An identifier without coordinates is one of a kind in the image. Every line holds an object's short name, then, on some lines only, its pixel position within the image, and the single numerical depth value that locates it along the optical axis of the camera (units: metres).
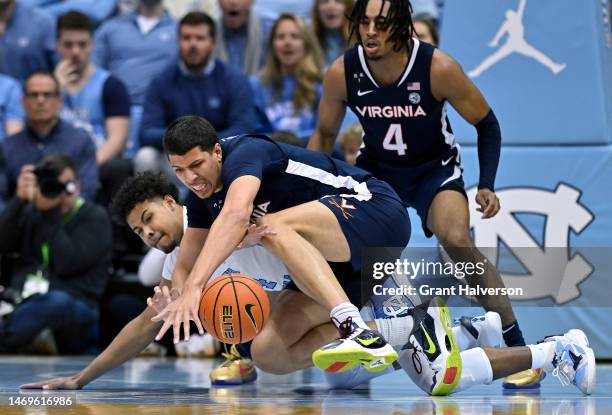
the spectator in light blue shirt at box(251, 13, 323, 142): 19.29
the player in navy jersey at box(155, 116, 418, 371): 9.45
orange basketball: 10.10
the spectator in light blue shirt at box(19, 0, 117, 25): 23.41
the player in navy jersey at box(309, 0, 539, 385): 11.98
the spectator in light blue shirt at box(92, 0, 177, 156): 21.40
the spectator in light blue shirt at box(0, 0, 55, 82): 21.61
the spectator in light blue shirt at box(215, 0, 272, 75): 20.81
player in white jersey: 10.31
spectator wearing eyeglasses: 18.76
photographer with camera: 17.31
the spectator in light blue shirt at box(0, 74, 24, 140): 20.47
